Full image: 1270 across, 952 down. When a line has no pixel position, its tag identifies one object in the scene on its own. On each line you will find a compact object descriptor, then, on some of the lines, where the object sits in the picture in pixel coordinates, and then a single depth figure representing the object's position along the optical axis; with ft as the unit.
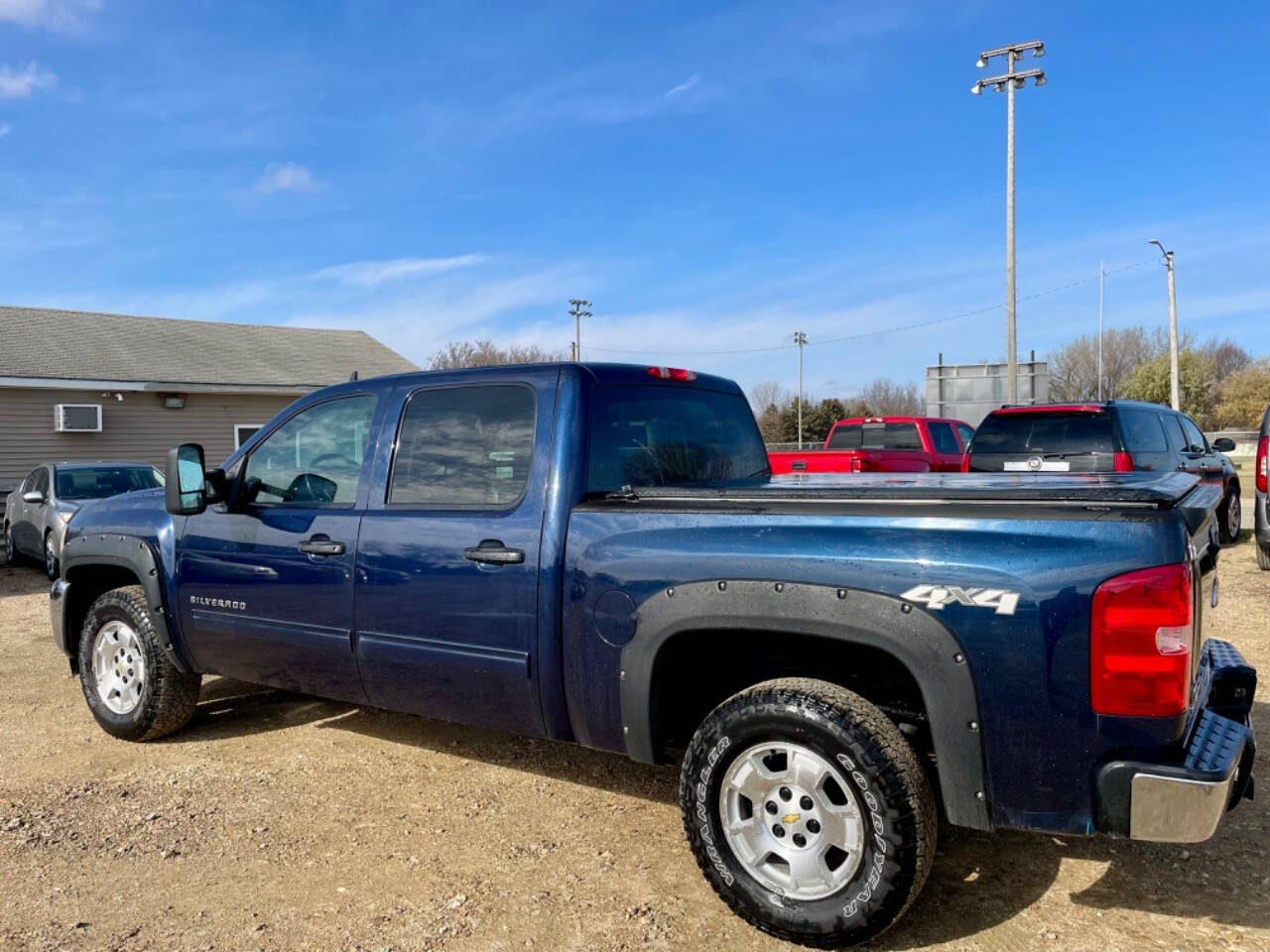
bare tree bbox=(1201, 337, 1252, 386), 306.20
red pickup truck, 36.58
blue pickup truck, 8.48
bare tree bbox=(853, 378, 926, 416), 274.16
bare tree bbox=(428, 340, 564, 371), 161.58
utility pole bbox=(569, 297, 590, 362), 181.16
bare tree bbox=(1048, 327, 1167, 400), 240.73
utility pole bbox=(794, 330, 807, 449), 230.07
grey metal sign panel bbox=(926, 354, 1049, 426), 73.31
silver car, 39.63
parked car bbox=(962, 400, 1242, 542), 29.99
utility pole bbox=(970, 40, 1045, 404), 80.94
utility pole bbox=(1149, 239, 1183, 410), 106.32
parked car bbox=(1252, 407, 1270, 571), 31.58
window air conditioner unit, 55.42
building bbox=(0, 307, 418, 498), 55.16
